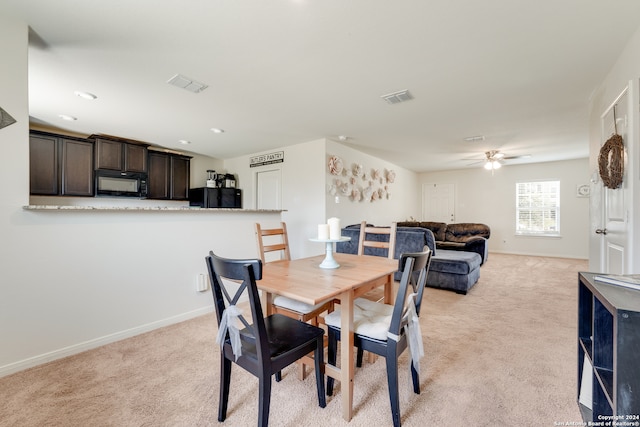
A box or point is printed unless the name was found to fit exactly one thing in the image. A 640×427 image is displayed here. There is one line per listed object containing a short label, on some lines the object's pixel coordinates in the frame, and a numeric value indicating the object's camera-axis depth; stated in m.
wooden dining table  1.34
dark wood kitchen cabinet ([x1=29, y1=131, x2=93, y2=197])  3.72
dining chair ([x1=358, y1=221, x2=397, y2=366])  2.30
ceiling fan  5.37
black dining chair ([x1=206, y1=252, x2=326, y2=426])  1.15
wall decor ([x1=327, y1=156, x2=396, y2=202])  4.63
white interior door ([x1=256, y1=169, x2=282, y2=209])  5.26
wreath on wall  1.94
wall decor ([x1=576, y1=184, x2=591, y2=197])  6.02
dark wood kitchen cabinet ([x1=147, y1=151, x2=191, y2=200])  4.88
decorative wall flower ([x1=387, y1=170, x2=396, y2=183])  6.46
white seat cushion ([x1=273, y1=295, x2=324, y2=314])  1.74
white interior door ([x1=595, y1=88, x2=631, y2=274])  1.89
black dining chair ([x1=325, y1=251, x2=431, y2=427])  1.30
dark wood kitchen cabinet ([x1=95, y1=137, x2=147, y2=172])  4.20
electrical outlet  2.80
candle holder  1.84
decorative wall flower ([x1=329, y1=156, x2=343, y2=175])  4.53
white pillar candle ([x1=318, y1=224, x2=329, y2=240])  1.80
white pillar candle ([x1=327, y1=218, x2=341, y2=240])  1.82
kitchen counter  1.83
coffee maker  5.59
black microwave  4.25
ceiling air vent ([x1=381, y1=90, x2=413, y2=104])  2.74
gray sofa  3.56
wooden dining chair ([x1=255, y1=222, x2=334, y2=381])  1.74
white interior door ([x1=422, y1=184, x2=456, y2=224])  7.74
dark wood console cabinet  0.80
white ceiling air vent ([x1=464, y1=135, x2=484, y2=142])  4.32
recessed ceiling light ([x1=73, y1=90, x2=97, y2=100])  2.74
